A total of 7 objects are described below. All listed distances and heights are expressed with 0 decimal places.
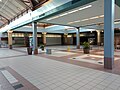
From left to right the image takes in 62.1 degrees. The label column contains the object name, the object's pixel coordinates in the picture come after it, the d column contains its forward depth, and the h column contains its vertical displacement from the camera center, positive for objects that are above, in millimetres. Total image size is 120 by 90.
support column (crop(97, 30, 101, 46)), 21298 +876
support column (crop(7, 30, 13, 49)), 18316 +741
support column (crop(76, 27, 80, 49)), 15683 +1151
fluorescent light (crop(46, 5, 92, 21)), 6927 +2486
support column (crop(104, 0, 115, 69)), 4773 +435
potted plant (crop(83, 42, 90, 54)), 10477 -507
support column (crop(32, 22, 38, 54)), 10734 +404
